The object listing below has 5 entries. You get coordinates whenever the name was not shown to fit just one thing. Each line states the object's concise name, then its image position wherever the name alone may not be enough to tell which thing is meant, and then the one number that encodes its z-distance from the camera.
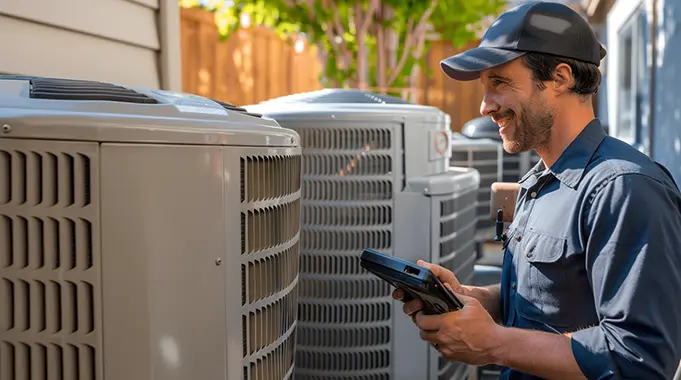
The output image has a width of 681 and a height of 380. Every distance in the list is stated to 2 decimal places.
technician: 1.36
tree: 7.45
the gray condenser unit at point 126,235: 1.20
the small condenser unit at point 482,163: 4.82
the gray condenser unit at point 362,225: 2.53
